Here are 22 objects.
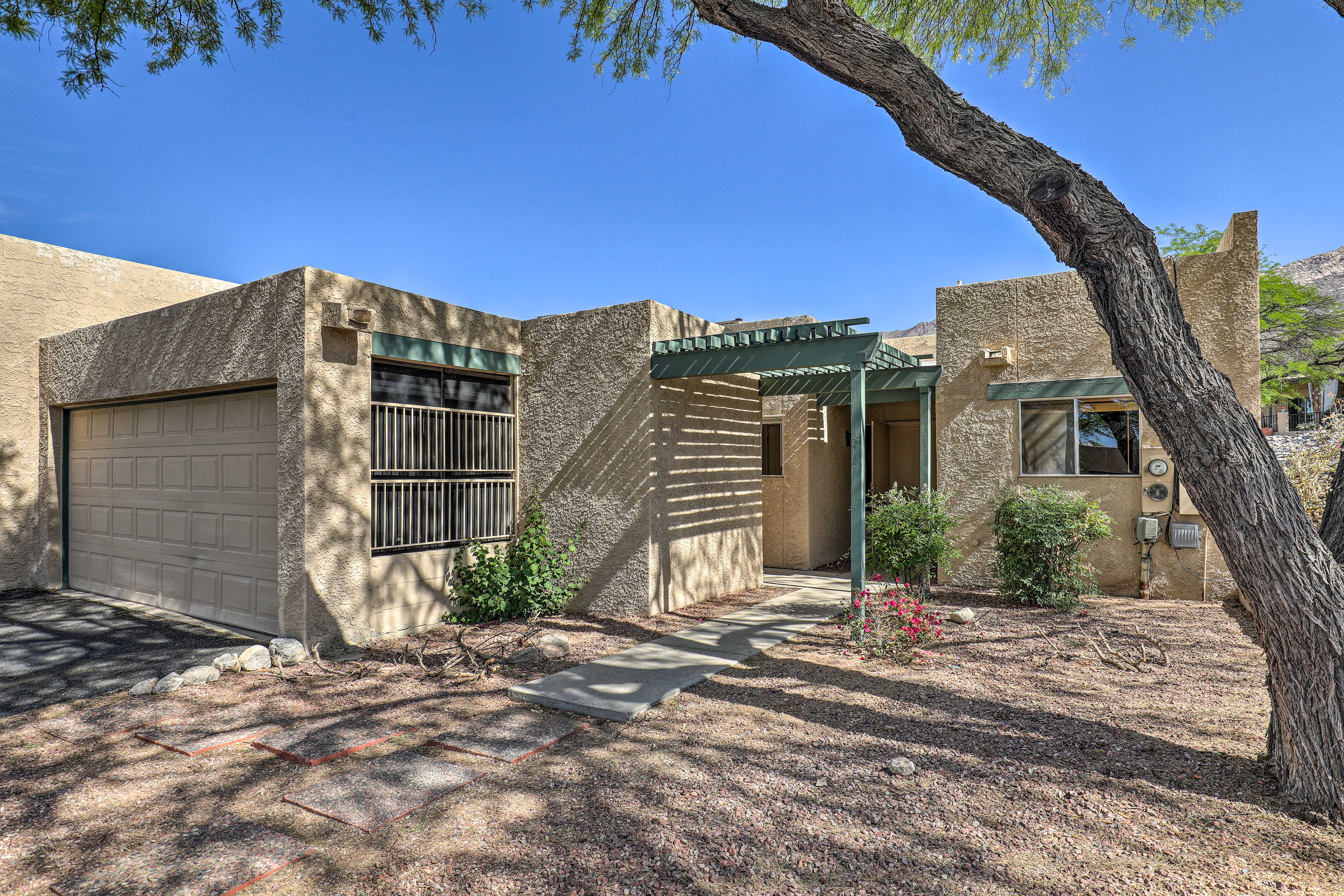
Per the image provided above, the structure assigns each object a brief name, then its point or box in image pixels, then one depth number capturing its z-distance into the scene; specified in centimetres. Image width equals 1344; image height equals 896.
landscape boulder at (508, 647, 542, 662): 587
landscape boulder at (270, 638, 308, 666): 572
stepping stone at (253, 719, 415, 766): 388
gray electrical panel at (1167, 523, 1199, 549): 803
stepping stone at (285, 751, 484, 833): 318
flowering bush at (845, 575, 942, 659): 598
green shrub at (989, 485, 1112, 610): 772
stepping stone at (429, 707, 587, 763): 395
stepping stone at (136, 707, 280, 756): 407
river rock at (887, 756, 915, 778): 356
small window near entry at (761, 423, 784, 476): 1174
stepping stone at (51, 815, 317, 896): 261
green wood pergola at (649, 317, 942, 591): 678
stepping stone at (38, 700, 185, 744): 432
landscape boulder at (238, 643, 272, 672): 566
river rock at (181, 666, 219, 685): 530
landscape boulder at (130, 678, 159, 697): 508
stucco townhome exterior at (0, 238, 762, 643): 614
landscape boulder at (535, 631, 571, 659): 594
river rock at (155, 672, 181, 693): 512
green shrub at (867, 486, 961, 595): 761
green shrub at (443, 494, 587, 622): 730
